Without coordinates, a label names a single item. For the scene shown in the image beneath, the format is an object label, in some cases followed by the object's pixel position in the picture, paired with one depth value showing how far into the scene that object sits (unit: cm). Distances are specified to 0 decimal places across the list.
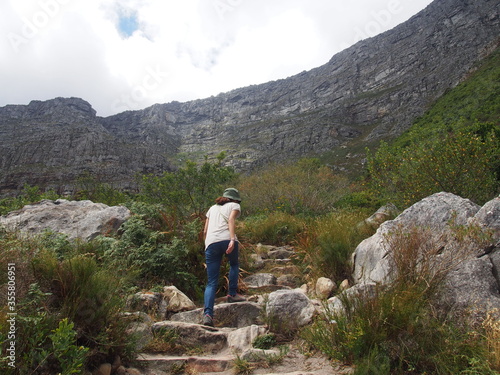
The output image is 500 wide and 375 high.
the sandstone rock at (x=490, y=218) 318
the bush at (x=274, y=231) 896
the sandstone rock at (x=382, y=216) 630
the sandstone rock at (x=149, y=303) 372
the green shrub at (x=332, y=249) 517
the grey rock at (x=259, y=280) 557
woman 430
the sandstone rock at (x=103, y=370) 239
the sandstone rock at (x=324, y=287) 451
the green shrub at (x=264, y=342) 315
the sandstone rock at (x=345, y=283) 455
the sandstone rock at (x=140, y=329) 290
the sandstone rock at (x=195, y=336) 327
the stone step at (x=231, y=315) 395
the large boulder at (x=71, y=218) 639
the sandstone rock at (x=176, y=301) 414
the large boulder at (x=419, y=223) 374
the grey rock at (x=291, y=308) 347
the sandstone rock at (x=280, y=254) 755
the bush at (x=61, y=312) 205
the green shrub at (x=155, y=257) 482
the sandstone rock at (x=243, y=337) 320
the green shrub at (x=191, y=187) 1080
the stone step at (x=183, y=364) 277
